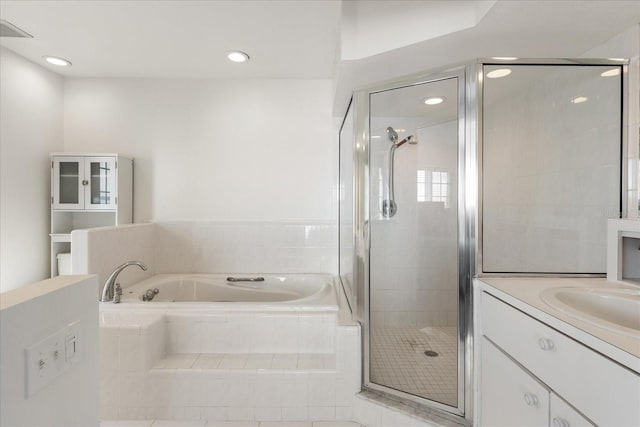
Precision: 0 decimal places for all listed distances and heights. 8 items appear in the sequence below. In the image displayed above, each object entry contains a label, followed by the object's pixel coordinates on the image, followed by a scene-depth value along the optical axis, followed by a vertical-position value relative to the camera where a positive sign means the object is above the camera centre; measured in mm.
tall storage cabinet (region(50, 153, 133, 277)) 2775 +225
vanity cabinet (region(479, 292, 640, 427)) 803 -510
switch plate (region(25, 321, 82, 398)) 639 -316
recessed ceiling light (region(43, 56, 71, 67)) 2668 +1288
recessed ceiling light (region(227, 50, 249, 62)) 2555 +1284
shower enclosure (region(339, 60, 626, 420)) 1573 +163
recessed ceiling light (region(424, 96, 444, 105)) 1746 +631
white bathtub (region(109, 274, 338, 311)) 2789 -671
